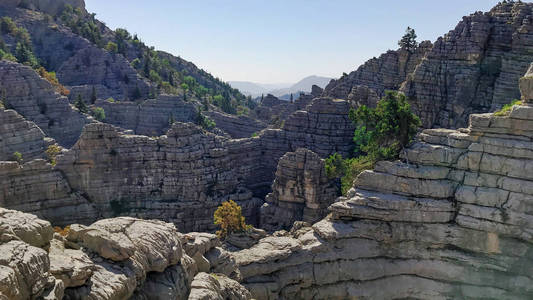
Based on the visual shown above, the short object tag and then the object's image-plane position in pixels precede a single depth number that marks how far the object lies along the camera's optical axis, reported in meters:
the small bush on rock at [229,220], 43.75
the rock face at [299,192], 52.31
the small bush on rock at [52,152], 58.35
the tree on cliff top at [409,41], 77.00
